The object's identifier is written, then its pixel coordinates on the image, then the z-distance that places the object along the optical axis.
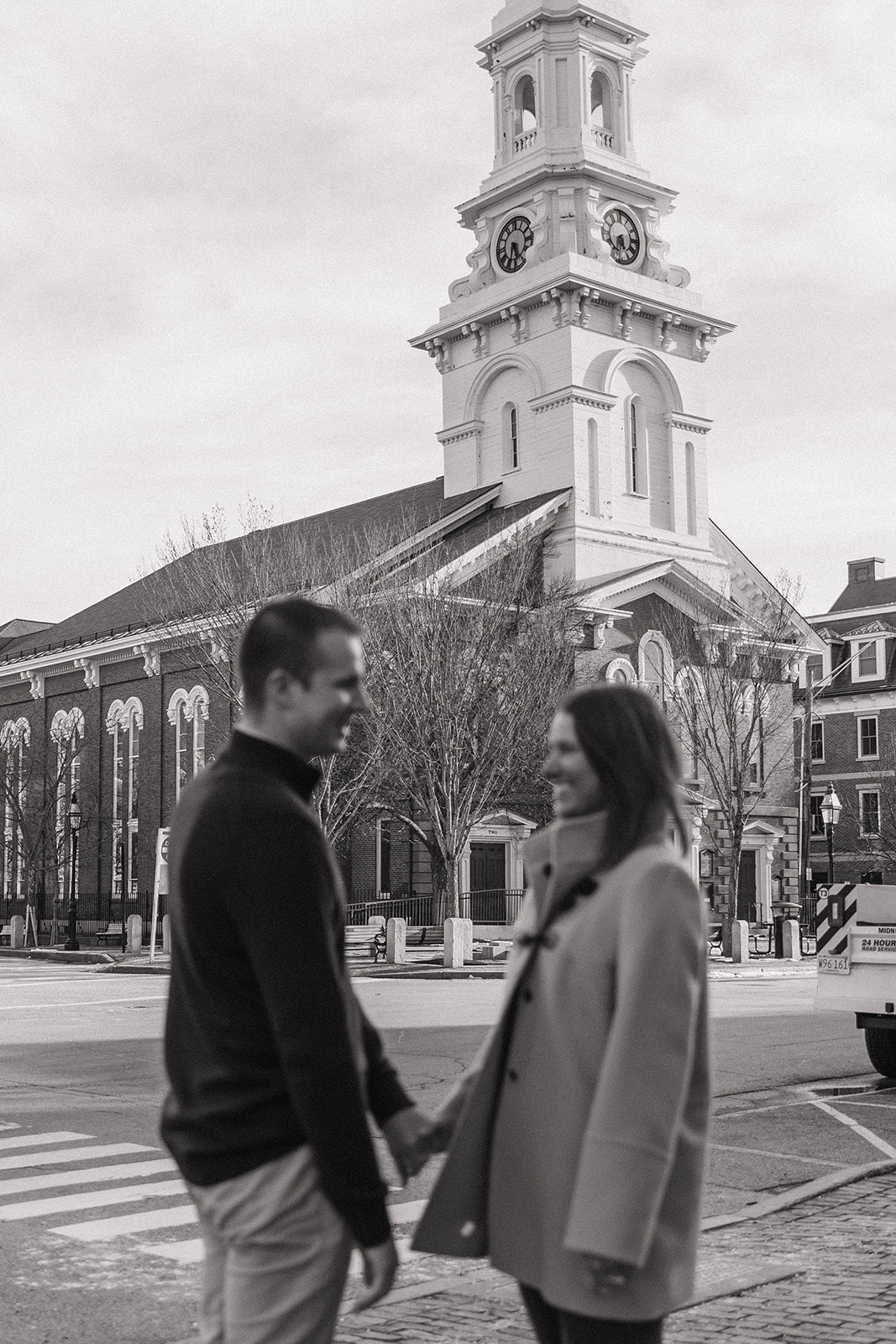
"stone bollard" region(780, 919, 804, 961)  37.53
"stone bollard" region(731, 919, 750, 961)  35.38
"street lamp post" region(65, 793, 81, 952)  42.75
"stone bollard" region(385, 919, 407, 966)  33.38
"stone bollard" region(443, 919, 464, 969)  32.12
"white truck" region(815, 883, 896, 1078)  12.36
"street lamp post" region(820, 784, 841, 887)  40.16
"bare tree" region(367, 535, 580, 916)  34.94
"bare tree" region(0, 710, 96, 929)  50.88
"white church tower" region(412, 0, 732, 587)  48.97
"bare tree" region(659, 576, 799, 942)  43.06
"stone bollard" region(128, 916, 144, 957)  39.94
